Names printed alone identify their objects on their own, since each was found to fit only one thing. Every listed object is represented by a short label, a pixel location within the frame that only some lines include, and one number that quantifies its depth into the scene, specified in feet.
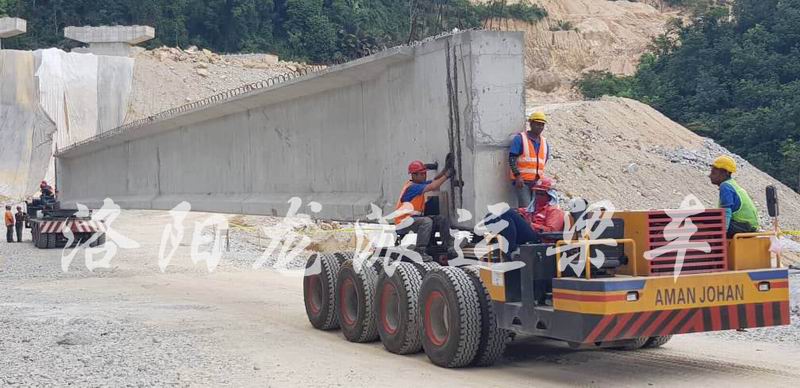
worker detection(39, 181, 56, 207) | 96.68
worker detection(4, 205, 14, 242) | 100.63
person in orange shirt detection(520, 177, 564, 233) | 31.30
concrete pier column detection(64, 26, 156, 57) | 192.75
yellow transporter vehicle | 27.20
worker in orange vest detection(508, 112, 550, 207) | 33.35
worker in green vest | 30.53
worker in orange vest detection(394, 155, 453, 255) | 36.11
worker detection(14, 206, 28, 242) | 100.84
